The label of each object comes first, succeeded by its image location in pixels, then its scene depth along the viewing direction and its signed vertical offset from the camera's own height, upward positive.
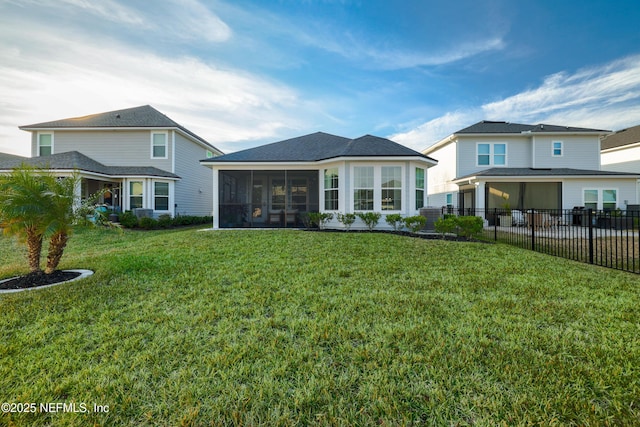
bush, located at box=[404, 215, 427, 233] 10.39 -0.29
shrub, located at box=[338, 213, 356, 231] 11.52 -0.19
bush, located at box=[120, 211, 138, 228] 14.69 -0.28
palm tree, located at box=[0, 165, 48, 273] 4.61 +0.17
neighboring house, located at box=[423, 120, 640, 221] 16.35 +2.97
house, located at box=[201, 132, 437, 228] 11.94 +1.89
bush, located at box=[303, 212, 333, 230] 12.23 -0.16
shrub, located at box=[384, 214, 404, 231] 11.25 -0.27
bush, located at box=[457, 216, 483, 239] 9.16 -0.36
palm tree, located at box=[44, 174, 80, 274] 4.94 +0.02
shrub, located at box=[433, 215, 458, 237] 9.38 -0.34
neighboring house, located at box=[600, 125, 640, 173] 21.05 +5.20
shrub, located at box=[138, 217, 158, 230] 14.46 -0.44
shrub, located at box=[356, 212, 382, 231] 11.41 -0.15
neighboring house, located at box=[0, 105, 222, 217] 16.69 +4.04
